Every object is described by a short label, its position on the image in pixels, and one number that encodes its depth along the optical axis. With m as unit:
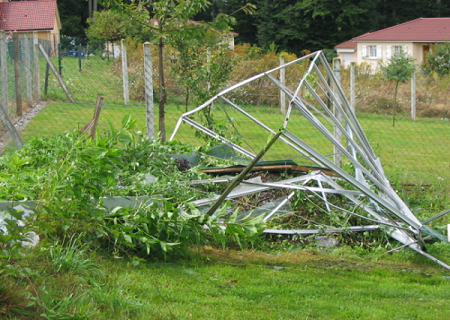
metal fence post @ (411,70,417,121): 17.53
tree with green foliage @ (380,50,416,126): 18.94
